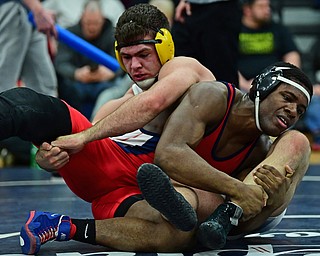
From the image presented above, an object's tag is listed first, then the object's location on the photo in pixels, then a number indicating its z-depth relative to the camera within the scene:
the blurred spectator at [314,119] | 17.46
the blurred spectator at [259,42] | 17.17
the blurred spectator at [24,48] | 12.39
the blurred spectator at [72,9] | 18.76
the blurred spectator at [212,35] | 10.91
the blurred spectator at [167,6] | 17.13
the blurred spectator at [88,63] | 17.20
